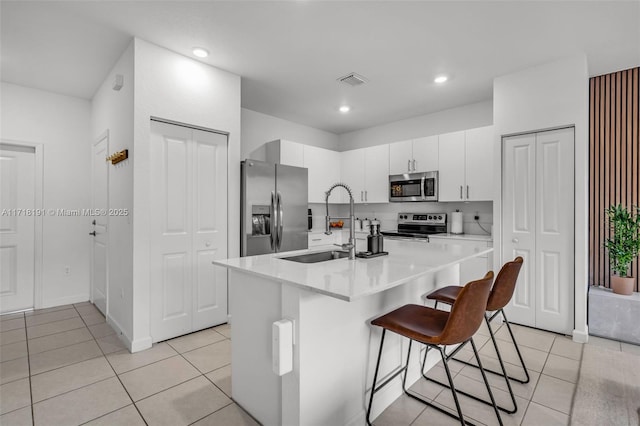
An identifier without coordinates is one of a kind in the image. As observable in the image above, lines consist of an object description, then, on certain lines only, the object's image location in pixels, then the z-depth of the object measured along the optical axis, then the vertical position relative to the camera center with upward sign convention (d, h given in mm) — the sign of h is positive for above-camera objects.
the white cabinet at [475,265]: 3613 -614
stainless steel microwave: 4359 +393
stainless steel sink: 2180 -319
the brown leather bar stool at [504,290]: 1938 -499
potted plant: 2904 -304
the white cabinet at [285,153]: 4535 +913
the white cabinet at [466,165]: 3883 +634
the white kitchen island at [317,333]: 1463 -642
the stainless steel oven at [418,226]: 4410 -189
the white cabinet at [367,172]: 4960 +687
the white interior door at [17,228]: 3629 -175
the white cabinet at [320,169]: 4961 +740
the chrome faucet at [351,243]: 2041 -201
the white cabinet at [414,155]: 4395 +861
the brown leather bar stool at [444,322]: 1450 -590
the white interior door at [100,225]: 3420 -136
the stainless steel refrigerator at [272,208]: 3396 +63
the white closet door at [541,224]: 3016 -112
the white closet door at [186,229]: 2814 -151
